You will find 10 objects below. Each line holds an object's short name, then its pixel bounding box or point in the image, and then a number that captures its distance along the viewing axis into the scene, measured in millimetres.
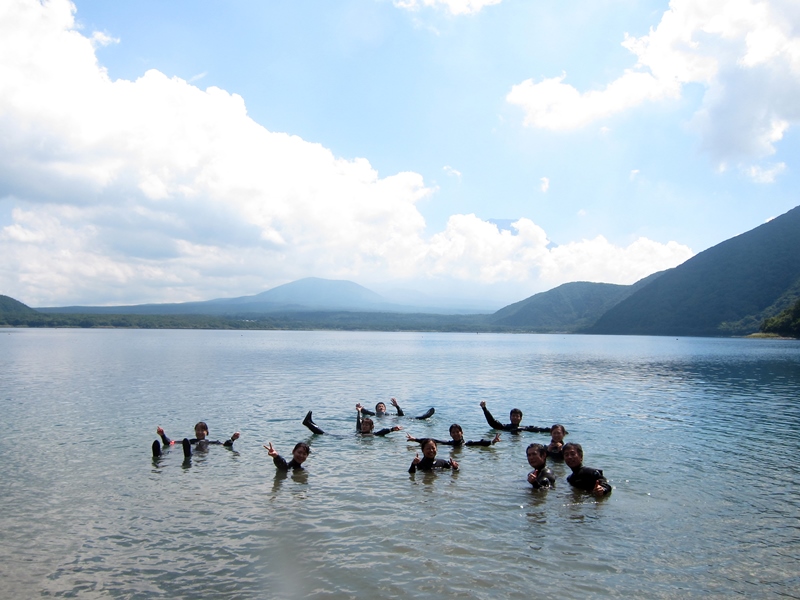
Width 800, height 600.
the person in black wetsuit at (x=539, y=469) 14820
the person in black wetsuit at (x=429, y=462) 16422
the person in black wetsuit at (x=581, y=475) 14664
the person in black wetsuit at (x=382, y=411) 27850
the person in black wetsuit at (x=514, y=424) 23547
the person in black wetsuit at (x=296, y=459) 16234
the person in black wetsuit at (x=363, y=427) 22614
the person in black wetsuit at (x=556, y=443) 18656
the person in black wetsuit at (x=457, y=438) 20250
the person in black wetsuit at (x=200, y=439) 19094
